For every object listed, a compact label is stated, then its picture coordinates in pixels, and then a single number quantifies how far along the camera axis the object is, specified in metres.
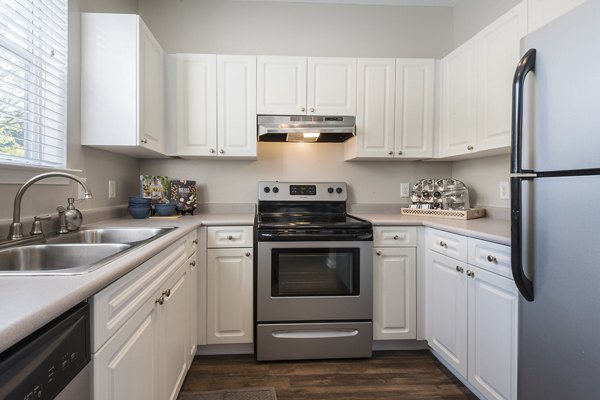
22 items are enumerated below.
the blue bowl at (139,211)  2.08
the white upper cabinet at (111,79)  1.72
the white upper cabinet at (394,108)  2.36
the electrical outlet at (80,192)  1.71
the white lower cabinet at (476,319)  1.35
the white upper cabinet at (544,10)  1.38
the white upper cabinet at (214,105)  2.25
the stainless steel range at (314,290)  1.96
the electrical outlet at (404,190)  2.72
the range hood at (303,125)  2.24
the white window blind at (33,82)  1.24
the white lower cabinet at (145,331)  0.80
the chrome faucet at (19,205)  1.16
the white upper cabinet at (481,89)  1.70
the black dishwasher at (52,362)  0.49
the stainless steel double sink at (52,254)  1.09
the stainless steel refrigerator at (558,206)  0.87
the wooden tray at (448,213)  2.09
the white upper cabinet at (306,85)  2.29
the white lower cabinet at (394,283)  2.06
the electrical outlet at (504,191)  2.05
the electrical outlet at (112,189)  2.05
